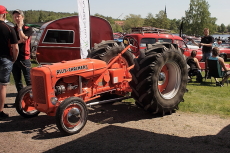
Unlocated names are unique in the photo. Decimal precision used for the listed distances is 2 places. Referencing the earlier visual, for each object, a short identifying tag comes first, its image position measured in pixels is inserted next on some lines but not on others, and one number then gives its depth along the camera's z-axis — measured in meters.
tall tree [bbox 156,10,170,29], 55.60
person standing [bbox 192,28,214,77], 10.41
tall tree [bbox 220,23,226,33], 129.10
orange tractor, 4.34
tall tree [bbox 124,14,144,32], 71.88
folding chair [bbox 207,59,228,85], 8.91
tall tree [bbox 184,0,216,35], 59.56
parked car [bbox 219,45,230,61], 18.20
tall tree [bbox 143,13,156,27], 57.31
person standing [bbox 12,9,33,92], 5.80
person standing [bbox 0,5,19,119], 4.95
